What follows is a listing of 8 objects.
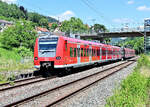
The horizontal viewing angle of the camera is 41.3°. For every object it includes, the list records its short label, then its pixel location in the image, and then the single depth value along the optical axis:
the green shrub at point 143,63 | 17.64
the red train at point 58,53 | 13.79
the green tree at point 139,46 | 104.38
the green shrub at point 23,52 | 36.79
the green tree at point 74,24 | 85.34
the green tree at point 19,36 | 43.09
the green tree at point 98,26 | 124.43
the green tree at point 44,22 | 150.50
